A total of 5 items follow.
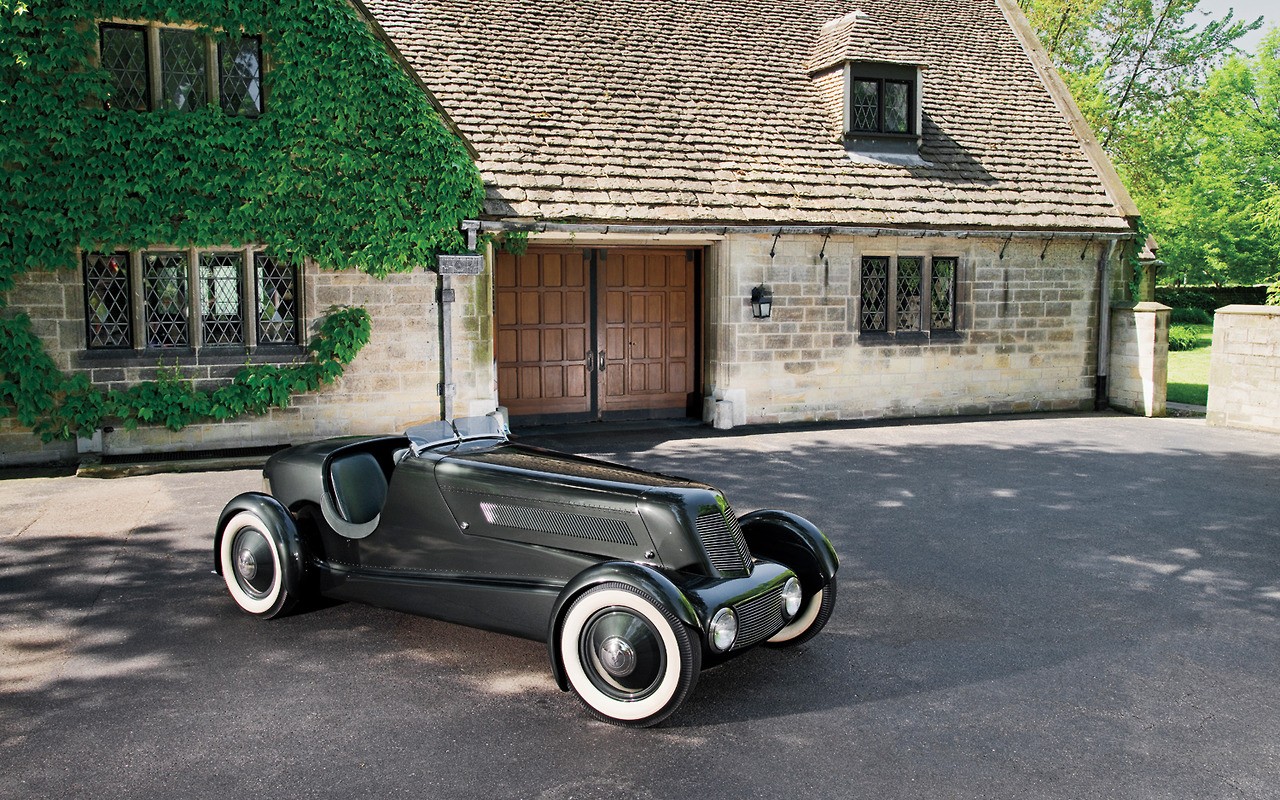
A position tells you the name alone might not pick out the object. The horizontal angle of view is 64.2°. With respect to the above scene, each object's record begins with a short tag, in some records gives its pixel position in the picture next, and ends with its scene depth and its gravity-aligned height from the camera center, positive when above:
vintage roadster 4.47 -1.11
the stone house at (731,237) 13.21 +1.35
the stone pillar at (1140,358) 15.76 -0.45
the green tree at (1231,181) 40.88 +6.12
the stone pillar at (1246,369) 14.00 -0.56
